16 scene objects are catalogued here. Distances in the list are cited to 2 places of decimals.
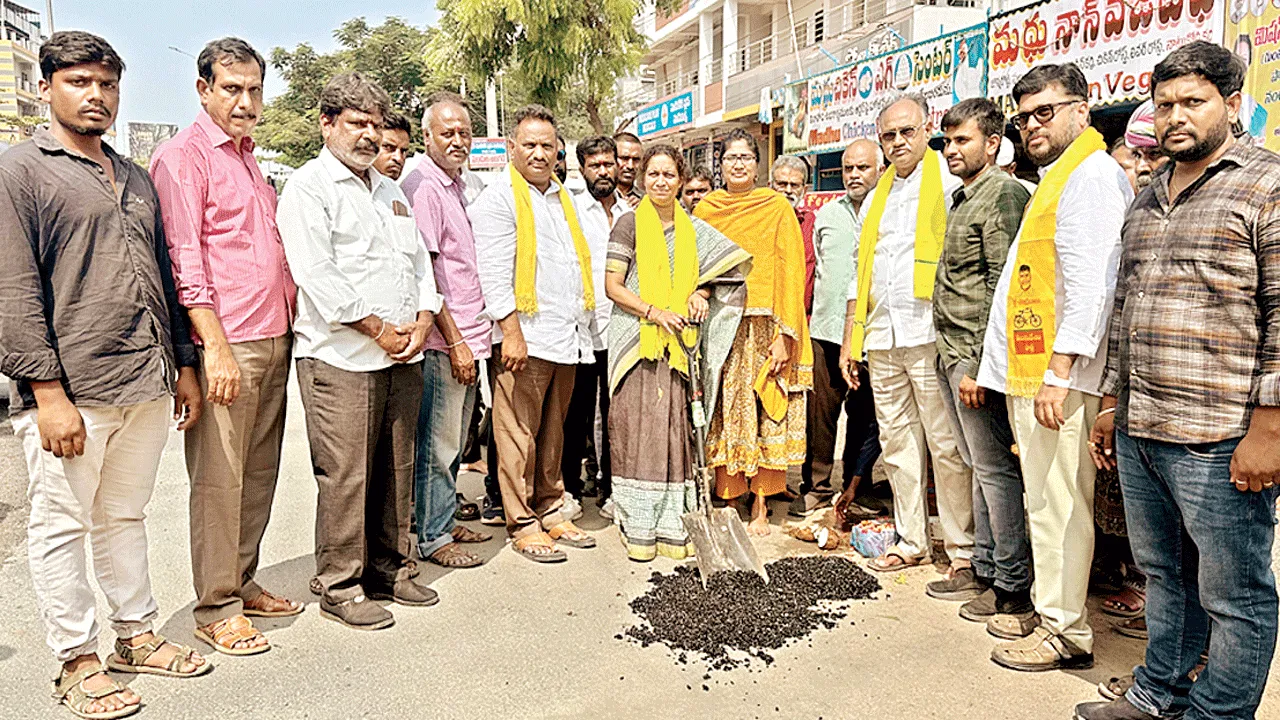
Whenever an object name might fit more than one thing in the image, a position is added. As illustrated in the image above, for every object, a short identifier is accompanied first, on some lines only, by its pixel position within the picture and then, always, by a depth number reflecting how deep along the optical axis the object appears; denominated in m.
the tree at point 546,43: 14.93
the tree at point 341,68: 30.67
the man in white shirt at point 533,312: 4.34
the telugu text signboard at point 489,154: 17.97
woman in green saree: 4.32
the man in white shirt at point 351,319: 3.37
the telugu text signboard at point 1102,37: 7.44
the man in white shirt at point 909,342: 3.93
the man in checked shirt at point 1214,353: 2.29
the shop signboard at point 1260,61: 6.65
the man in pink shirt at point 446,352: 4.14
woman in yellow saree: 4.61
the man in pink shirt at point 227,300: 3.15
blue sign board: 20.97
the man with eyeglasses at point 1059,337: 2.88
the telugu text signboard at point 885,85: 10.17
